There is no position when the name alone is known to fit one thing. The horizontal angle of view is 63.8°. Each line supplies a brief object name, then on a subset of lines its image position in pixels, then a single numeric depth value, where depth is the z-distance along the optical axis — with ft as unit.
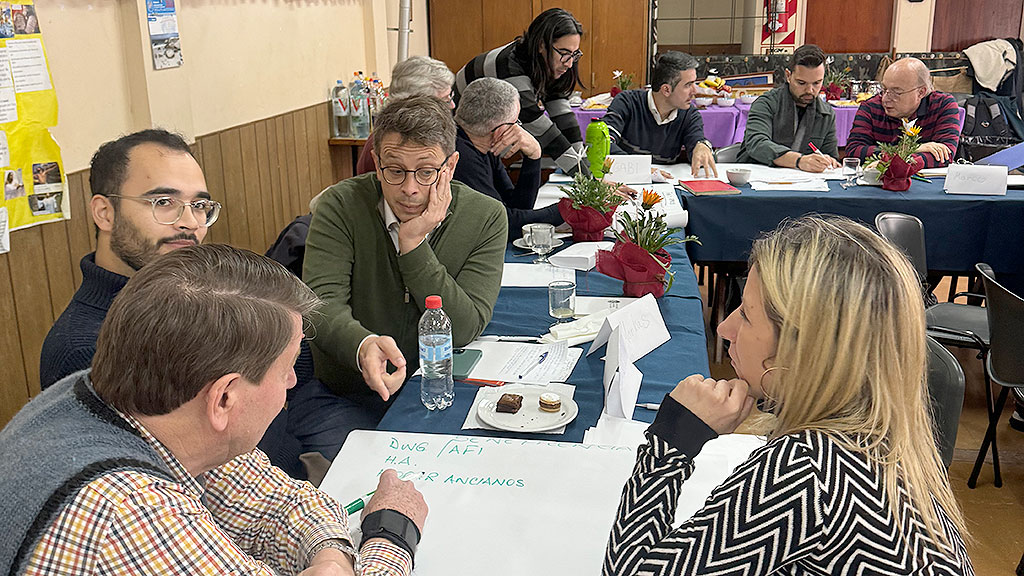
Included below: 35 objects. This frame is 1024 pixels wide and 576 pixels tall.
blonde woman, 3.39
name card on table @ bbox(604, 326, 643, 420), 5.47
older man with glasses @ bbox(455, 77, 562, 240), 10.44
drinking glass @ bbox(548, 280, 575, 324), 7.37
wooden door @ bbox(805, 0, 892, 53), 27.78
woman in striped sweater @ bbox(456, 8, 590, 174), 13.60
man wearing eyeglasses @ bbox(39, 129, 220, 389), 5.66
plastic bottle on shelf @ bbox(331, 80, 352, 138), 17.75
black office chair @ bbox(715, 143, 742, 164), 16.22
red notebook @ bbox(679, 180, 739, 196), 13.12
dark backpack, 23.93
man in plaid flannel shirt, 2.72
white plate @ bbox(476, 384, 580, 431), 5.33
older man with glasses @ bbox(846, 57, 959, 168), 14.58
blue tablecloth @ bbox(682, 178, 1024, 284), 12.45
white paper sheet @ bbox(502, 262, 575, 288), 8.44
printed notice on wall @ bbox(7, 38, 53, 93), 8.58
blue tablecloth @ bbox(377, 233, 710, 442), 5.52
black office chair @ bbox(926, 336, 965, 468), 5.70
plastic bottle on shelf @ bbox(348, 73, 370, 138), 17.95
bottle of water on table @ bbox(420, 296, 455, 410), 5.74
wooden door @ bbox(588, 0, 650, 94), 26.27
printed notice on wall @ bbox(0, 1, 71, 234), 8.49
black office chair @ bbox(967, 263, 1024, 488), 8.18
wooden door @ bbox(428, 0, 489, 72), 26.61
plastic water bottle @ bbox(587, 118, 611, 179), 12.99
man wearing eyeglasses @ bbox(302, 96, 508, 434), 6.88
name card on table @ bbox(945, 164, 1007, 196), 12.62
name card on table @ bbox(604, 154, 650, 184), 13.61
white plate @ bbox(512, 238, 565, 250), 9.77
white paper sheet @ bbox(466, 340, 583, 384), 6.18
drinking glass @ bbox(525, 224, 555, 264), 9.26
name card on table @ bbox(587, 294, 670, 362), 6.37
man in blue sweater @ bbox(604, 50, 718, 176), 15.26
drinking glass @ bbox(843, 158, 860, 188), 13.69
